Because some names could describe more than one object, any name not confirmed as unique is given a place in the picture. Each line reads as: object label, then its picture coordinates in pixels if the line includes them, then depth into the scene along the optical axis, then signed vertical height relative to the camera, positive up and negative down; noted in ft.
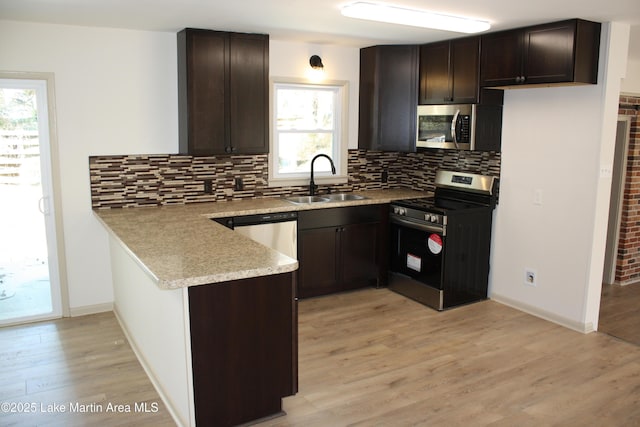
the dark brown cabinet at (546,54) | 12.43 +1.91
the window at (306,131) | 16.85 +0.01
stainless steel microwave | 15.08 +0.18
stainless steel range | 14.97 -3.19
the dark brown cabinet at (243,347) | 8.59 -3.58
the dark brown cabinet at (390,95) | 16.66 +1.15
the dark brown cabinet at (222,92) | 14.12 +1.02
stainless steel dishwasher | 14.46 -2.65
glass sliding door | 13.43 -2.05
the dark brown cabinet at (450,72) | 14.87 +1.74
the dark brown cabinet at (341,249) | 15.61 -3.50
